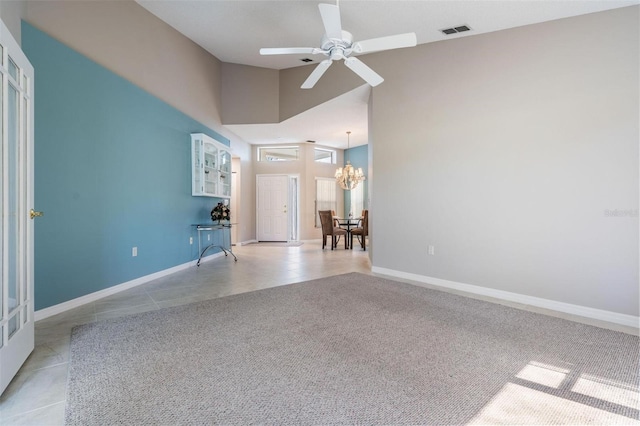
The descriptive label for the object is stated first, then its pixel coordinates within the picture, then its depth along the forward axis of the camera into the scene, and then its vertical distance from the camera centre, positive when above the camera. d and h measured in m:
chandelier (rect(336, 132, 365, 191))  8.06 +0.94
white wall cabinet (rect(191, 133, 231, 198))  5.09 +0.80
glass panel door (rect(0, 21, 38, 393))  1.66 +0.03
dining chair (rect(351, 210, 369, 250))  6.95 -0.38
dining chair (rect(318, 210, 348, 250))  7.29 -0.33
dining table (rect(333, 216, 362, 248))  7.35 -0.27
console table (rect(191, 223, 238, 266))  5.23 -0.30
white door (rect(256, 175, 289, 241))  8.84 +0.19
